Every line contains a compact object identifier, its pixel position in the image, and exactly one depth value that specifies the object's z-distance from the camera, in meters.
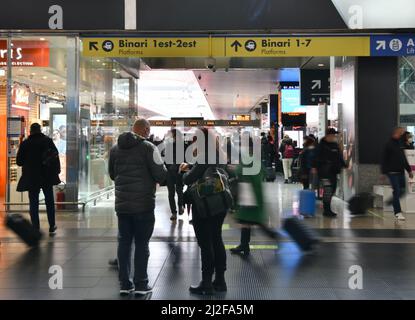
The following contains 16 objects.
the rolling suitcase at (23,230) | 7.83
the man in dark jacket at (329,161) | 10.05
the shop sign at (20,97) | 12.22
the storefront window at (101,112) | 12.02
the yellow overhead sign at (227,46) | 9.59
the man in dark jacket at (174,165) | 10.07
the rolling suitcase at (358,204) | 10.44
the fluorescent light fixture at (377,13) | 9.73
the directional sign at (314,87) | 16.58
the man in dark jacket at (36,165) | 8.39
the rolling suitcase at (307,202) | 10.20
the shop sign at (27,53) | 11.43
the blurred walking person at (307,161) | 10.53
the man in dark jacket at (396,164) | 9.42
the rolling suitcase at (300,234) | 7.28
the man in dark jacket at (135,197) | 5.10
